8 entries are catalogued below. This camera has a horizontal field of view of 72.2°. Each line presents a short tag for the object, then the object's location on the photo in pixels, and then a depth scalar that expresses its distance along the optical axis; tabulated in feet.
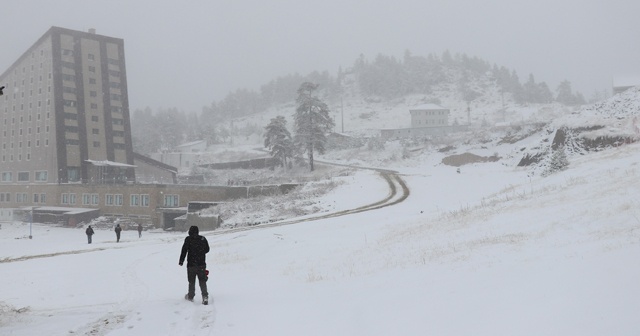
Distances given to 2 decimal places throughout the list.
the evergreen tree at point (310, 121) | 207.31
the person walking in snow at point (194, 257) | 34.40
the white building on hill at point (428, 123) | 363.97
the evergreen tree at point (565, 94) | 484.33
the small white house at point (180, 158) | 349.41
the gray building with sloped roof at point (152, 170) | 258.16
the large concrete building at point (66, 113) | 231.09
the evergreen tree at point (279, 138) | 219.00
